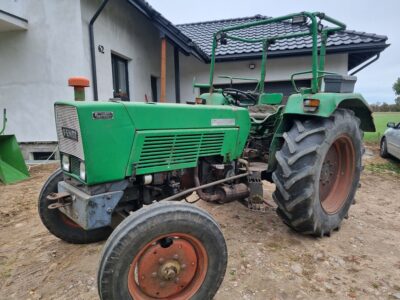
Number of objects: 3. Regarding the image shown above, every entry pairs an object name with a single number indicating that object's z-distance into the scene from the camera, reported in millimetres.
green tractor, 1789
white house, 5738
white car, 6429
